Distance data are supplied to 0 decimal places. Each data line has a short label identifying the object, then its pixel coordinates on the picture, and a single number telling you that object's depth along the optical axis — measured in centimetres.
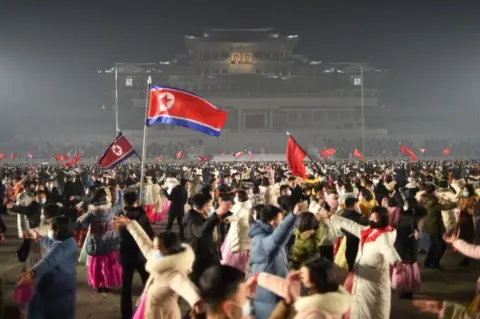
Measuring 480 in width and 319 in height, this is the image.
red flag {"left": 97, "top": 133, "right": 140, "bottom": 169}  1149
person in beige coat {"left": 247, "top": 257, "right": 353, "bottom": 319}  299
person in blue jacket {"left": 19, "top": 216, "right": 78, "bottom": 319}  429
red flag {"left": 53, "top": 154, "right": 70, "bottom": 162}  3067
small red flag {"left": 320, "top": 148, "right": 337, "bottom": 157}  3020
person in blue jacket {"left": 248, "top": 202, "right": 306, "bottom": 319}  462
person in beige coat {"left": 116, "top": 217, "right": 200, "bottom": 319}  387
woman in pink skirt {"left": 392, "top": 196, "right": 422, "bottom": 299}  702
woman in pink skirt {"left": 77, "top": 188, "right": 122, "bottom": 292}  691
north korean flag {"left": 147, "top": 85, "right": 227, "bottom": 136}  825
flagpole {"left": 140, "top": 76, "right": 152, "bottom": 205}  671
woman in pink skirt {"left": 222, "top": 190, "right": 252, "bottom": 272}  637
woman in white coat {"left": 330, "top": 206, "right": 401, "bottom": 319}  503
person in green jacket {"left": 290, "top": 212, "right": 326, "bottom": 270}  580
